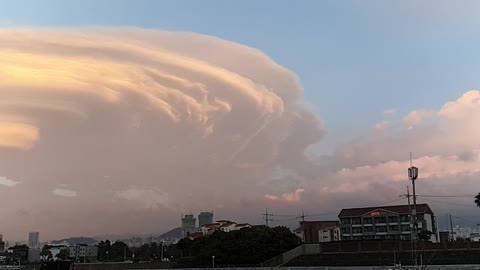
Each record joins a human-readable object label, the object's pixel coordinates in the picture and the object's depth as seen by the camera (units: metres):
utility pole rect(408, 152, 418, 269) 68.38
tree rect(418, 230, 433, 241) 82.60
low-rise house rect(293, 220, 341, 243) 138.75
